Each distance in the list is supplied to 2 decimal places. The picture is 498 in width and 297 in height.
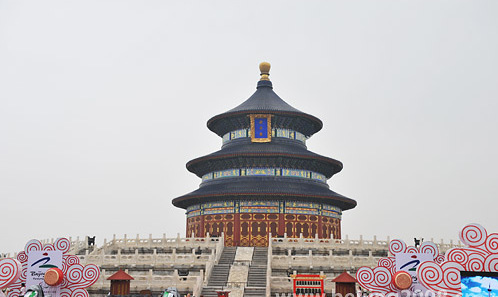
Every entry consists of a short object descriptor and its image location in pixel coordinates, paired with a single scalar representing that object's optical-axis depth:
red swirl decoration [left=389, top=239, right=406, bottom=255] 15.23
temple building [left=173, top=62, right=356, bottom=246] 48.69
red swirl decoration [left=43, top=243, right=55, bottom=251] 15.43
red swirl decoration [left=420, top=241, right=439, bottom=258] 14.93
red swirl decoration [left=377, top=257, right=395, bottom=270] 15.13
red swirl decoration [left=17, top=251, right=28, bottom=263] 15.90
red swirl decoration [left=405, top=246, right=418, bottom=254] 14.80
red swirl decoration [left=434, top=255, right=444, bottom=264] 15.19
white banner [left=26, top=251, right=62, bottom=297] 15.00
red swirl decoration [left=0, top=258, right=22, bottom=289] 13.80
